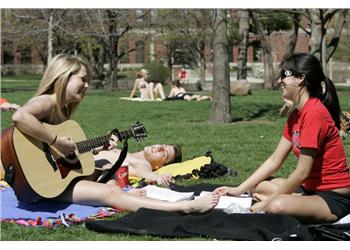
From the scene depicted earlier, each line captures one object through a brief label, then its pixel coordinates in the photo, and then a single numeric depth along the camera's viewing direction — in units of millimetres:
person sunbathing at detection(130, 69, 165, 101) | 21578
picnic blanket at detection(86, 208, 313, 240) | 4352
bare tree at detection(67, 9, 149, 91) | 27000
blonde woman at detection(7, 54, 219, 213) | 5207
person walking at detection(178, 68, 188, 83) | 34625
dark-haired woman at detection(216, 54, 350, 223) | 4766
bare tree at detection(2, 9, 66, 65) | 24734
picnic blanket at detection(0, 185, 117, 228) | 4977
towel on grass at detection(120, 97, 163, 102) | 21047
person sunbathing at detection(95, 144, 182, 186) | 6625
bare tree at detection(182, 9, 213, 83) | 37750
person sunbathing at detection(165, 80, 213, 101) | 20561
